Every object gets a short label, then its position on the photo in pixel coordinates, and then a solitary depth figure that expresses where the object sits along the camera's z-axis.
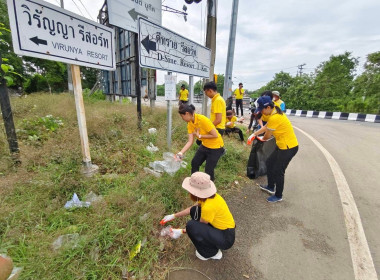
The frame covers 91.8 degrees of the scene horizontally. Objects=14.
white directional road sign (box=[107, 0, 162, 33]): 3.30
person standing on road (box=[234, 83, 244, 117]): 8.88
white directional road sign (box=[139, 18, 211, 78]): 3.03
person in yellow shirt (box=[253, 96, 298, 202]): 2.83
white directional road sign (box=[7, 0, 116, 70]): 1.84
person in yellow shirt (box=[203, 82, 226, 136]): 3.25
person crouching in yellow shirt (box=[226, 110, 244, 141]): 5.61
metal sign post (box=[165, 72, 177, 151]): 3.62
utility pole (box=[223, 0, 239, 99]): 6.70
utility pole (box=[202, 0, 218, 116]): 5.28
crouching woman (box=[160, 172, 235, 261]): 1.78
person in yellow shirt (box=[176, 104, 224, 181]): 2.65
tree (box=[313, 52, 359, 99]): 21.44
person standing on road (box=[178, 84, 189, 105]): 10.19
